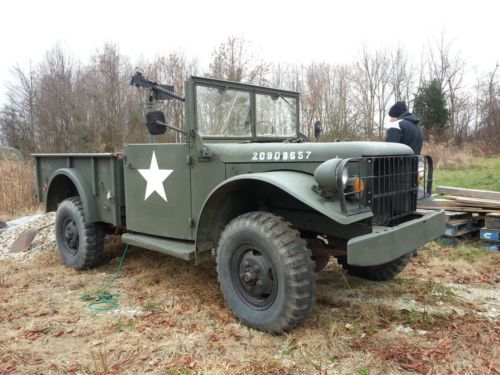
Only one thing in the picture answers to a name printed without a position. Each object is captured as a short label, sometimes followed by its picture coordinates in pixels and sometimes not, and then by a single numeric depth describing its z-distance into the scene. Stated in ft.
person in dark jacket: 17.13
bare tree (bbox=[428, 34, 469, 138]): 96.27
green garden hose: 12.98
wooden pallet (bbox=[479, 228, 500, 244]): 18.07
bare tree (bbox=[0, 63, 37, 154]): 72.95
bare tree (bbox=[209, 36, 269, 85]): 52.01
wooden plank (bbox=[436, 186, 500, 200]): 19.60
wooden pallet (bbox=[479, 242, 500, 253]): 17.98
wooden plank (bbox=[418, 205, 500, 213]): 18.69
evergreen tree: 84.17
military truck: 10.07
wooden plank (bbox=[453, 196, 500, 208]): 18.70
